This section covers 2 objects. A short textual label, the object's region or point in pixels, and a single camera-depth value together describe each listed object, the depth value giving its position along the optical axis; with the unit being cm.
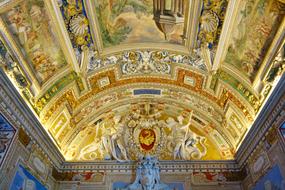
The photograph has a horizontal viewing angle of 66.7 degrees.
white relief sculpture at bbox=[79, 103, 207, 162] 980
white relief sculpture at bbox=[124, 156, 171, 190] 882
